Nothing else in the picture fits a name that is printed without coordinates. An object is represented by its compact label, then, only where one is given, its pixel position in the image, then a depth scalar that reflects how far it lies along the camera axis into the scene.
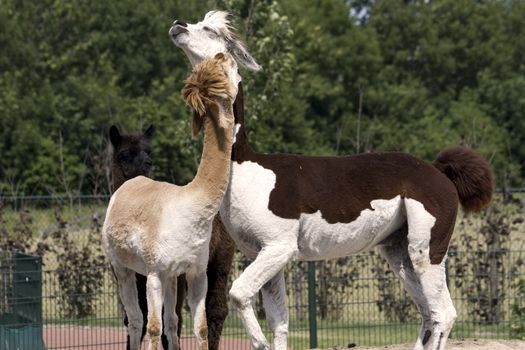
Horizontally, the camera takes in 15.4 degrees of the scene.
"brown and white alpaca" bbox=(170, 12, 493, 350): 12.73
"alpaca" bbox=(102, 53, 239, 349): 12.39
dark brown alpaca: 15.14
